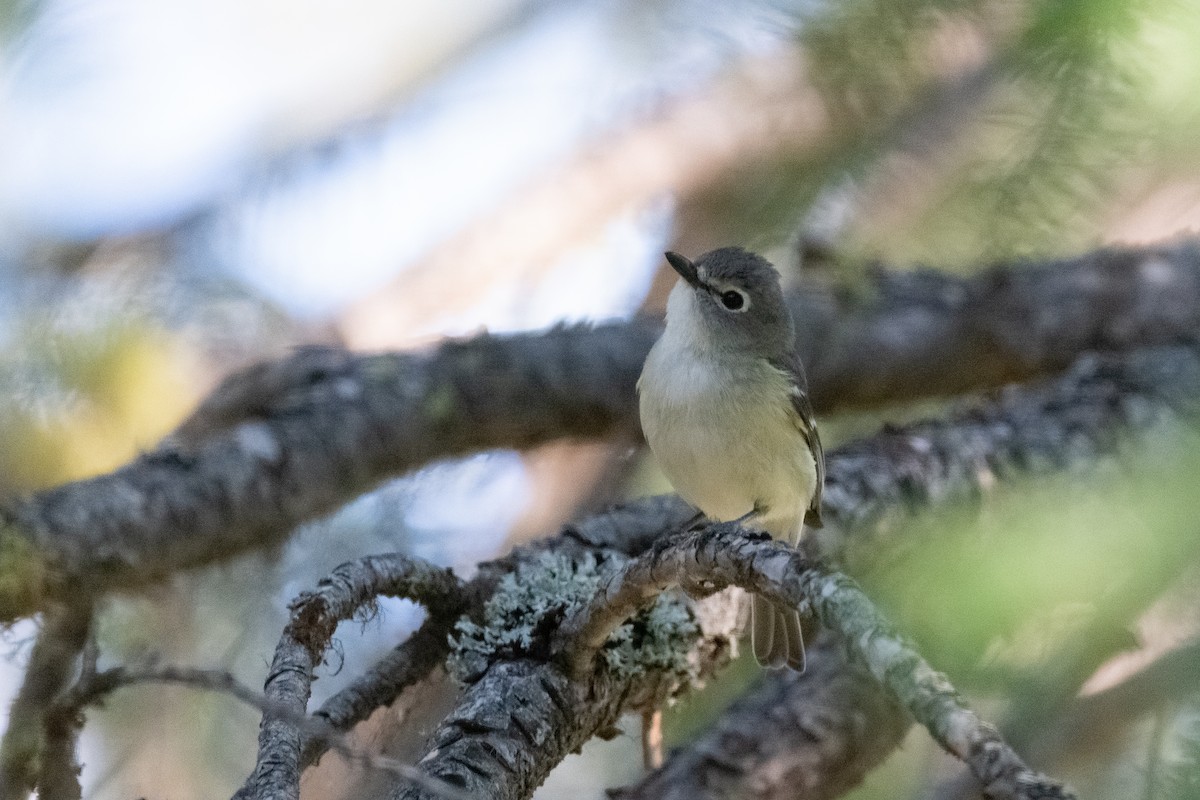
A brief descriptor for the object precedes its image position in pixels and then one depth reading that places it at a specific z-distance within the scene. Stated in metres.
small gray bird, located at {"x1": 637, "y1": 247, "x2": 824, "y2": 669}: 6.27
